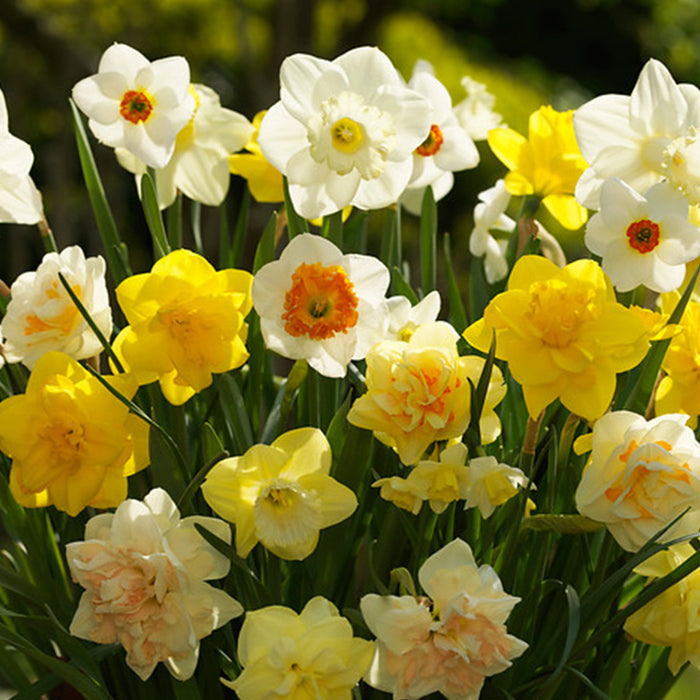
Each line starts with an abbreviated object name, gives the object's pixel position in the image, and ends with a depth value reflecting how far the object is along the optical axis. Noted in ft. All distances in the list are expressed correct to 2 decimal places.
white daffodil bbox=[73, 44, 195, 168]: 5.49
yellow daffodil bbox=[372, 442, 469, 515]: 5.14
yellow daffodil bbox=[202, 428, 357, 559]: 5.14
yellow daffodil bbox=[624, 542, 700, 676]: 5.27
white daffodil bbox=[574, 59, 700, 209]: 5.36
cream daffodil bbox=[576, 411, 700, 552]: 5.11
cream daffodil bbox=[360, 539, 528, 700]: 5.04
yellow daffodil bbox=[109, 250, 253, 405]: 5.19
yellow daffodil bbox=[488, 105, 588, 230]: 5.72
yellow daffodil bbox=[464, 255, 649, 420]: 5.15
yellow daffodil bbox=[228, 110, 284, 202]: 5.83
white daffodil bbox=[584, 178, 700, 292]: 5.20
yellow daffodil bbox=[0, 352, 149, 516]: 5.22
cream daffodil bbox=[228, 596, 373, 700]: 5.09
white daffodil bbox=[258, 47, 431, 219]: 5.27
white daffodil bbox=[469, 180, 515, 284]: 5.94
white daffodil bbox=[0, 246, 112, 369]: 5.40
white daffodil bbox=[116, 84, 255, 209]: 5.78
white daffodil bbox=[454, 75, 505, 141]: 6.28
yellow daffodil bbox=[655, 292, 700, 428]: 5.34
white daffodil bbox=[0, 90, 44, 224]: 5.44
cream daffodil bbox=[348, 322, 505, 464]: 5.12
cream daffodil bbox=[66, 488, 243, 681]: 5.12
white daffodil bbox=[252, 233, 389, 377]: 5.20
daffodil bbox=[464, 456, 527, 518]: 5.12
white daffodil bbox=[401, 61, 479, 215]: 5.76
